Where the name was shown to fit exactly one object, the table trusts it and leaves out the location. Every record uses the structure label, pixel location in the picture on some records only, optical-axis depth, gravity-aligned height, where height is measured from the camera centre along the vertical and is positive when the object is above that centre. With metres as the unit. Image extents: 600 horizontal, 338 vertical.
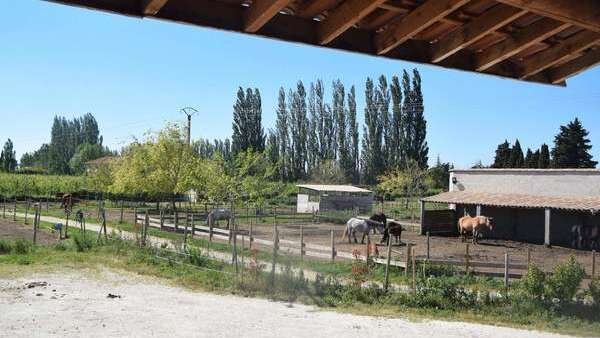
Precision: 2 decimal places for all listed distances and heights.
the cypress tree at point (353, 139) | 67.69 +8.55
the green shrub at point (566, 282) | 10.81 -1.45
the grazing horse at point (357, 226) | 21.77 -0.94
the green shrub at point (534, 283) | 10.93 -1.52
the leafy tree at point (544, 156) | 54.53 +6.06
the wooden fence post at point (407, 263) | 13.76 -1.59
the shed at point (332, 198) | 43.19 +0.41
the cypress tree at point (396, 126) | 62.53 +9.77
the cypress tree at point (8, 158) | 83.94 +5.13
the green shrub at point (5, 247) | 18.09 -2.11
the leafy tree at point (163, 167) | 31.06 +1.74
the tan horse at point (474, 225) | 25.20 -0.76
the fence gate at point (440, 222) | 29.47 -0.83
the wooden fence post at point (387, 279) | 12.34 -1.79
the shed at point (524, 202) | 25.28 +0.47
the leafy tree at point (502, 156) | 58.78 +6.39
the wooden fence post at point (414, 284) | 12.12 -1.86
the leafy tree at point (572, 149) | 53.20 +6.81
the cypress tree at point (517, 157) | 56.88 +6.10
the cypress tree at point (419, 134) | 61.31 +8.73
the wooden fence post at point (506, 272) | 12.47 -1.51
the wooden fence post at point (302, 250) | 15.87 -1.53
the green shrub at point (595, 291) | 10.67 -1.60
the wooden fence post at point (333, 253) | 15.67 -1.54
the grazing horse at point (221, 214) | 28.36 -0.91
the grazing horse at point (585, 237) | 24.12 -1.07
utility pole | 33.88 +4.59
